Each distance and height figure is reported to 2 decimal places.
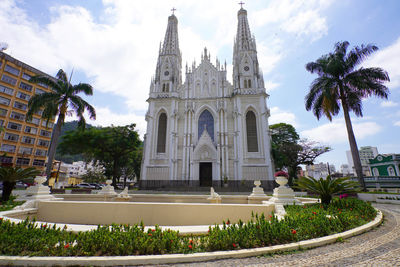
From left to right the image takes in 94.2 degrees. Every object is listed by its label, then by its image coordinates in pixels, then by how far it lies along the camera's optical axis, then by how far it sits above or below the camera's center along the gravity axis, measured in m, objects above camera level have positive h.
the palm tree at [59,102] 17.03 +7.26
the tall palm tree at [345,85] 16.22 +8.64
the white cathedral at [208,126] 23.70 +7.53
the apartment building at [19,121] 34.69 +11.24
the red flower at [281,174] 8.55 +0.35
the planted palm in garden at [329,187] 7.65 -0.20
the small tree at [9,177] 9.23 +0.13
